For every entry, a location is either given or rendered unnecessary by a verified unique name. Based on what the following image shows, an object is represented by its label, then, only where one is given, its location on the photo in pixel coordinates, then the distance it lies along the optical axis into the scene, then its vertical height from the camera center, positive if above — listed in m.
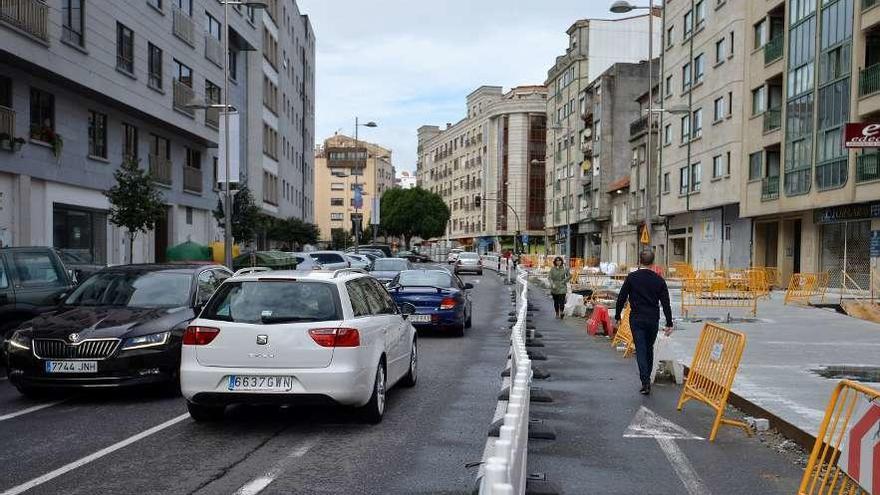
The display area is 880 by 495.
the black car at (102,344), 8.38 -1.22
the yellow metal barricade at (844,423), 4.51 -1.13
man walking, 9.59 -0.92
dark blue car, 15.73 -1.31
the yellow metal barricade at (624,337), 13.46 -1.81
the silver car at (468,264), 52.91 -1.96
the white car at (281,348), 7.16 -1.06
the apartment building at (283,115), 47.38 +8.49
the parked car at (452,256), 74.36 -2.09
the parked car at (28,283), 10.98 -0.76
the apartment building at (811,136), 27.97 +4.25
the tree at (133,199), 21.86 +0.92
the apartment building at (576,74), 72.56 +15.53
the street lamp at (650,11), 27.88 +8.11
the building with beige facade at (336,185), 137.75 +8.56
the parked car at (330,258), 33.14 -1.03
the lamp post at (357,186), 47.14 +3.21
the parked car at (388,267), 25.67 -1.11
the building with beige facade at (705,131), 39.28 +5.80
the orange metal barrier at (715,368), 7.52 -1.35
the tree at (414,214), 107.50 +2.87
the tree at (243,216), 32.98 +0.70
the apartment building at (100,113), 20.98 +4.00
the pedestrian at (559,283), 20.41 -1.24
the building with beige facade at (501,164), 101.19 +9.60
